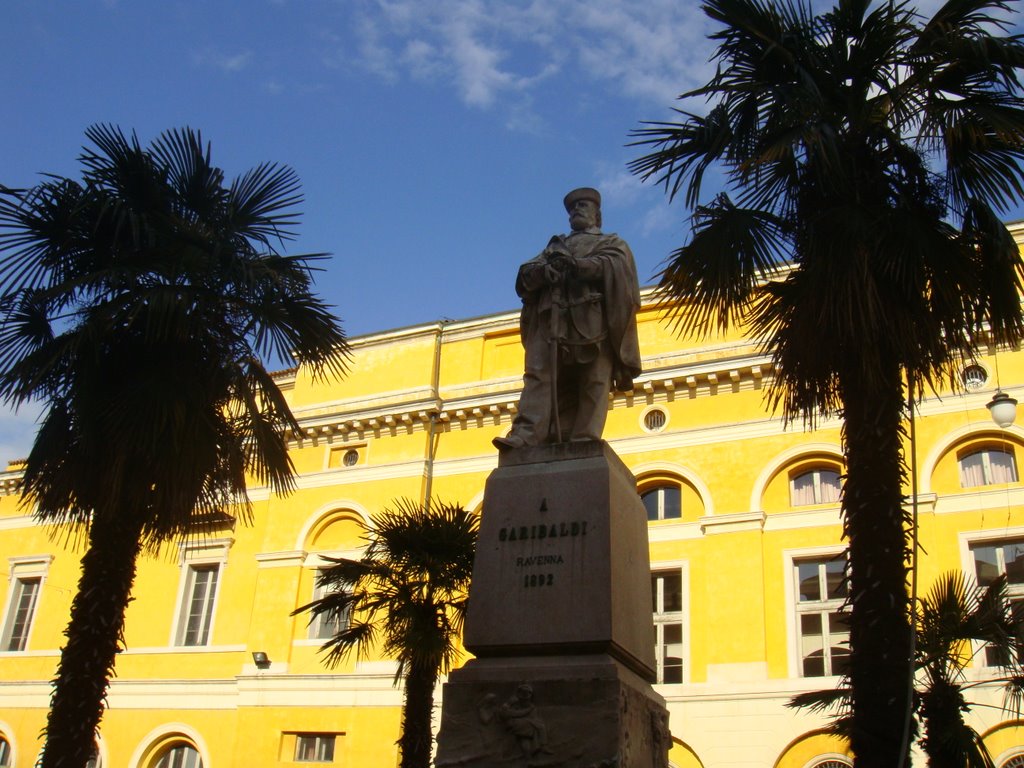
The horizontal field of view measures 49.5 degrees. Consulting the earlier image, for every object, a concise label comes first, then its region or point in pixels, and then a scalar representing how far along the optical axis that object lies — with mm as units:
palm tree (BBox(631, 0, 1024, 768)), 9094
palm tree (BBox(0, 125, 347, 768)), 10539
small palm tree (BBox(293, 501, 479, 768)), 13109
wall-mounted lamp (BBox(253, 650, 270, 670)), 23062
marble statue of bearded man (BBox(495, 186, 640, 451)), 7145
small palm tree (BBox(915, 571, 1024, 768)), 8852
